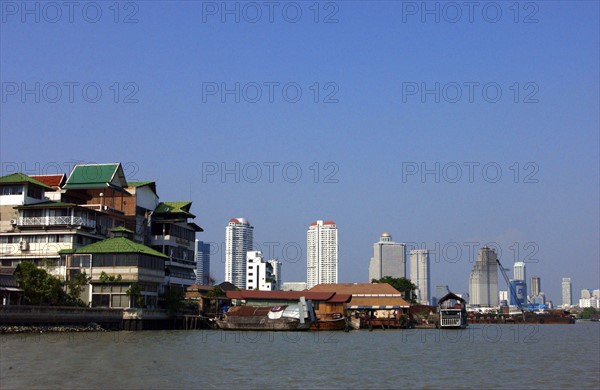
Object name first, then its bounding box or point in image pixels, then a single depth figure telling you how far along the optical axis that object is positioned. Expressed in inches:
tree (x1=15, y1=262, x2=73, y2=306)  2701.8
